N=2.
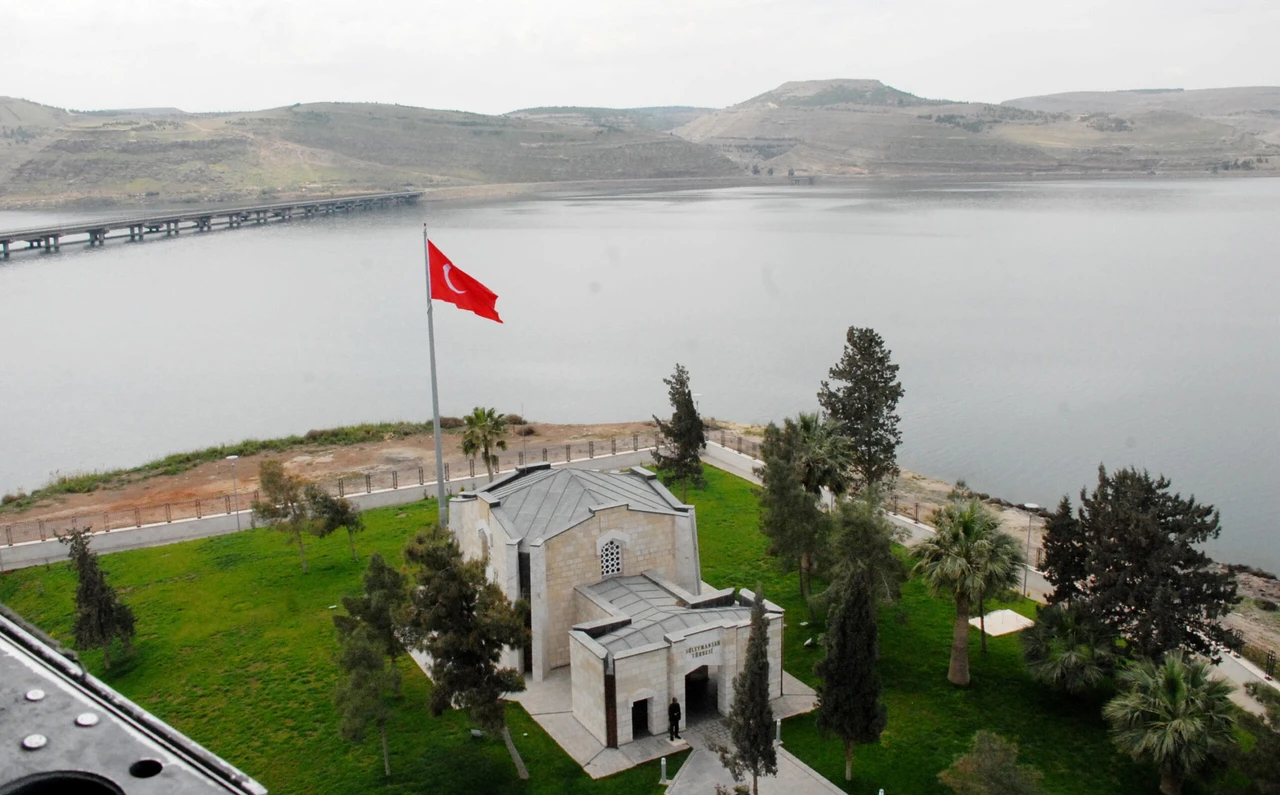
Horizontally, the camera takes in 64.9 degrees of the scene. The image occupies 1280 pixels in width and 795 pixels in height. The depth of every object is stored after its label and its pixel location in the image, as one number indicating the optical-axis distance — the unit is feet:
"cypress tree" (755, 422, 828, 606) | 90.58
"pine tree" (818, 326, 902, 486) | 113.29
